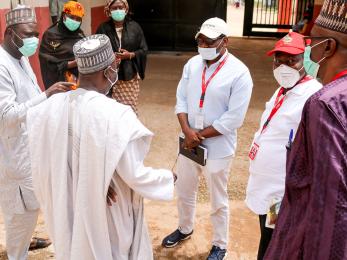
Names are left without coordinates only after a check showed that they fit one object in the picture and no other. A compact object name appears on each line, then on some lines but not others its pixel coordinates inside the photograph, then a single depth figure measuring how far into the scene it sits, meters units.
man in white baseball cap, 2.92
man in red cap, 2.35
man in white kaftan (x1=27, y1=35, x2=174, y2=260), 1.97
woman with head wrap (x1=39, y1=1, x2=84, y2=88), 4.34
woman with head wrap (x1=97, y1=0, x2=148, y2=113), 4.88
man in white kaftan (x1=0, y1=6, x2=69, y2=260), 2.57
